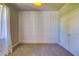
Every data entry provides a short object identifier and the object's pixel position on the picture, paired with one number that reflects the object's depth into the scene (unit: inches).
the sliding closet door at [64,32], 91.5
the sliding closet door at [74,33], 69.5
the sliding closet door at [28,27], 127.4
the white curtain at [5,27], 75.2
